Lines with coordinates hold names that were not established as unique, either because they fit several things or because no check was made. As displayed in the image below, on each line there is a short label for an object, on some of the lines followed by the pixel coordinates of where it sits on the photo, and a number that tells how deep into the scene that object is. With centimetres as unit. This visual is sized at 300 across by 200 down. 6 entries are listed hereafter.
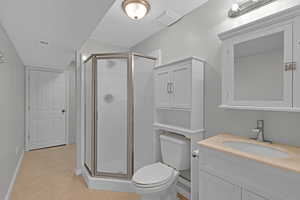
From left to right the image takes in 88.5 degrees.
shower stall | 220
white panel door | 380
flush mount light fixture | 156
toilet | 148
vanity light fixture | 136
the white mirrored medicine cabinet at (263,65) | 109
